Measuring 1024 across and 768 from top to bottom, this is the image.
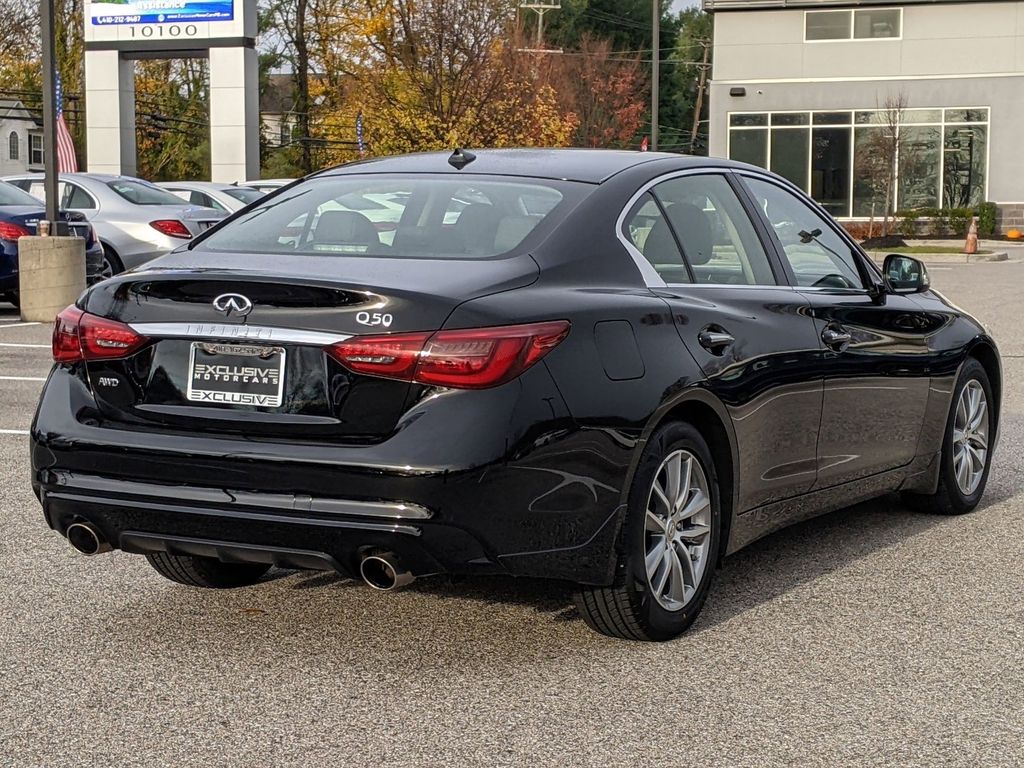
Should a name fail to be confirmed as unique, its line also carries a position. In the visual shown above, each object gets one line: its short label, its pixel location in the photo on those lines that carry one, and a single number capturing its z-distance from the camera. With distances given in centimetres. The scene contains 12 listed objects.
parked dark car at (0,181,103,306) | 1733
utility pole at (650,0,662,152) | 3738
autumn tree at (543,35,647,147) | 6531
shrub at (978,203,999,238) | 4744
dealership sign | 3884
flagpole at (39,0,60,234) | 1664
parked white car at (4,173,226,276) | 1953
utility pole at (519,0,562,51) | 7382
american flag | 3041
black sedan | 451
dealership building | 4856
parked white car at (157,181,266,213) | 2323
